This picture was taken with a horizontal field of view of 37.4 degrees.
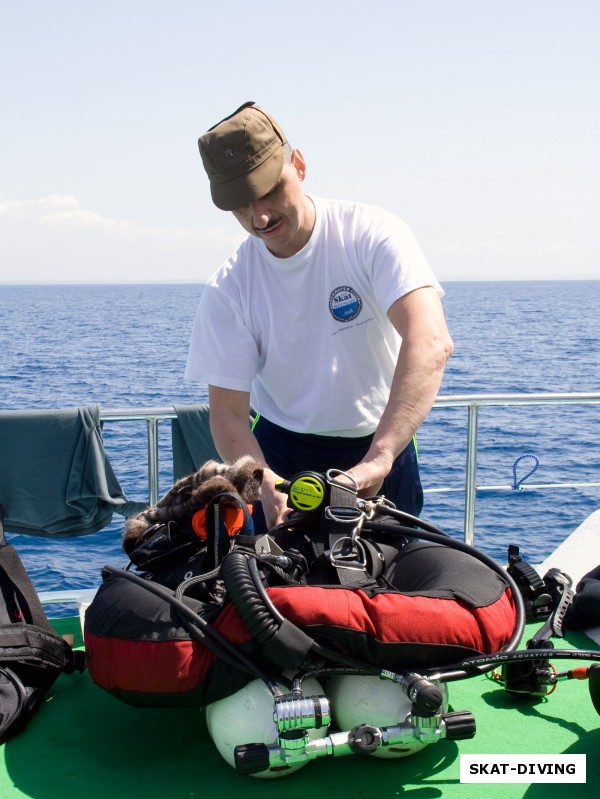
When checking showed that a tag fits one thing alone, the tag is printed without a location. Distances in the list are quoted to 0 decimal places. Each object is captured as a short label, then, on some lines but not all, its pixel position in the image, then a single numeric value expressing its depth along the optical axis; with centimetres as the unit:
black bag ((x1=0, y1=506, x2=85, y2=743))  243
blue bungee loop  512
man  269
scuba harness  202
